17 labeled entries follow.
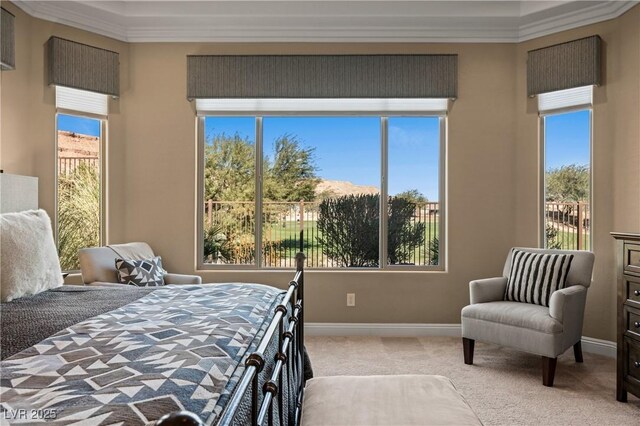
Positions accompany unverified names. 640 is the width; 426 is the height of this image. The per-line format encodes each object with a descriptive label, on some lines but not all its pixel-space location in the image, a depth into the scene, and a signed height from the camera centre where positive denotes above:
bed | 0.93 -0.41
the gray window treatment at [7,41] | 3.21 +1.28
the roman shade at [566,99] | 3.81 +1.02
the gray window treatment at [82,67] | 3.73 +1.29
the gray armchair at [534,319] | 2.99 -0.78
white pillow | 2.04 -0.23
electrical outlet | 4.19 -0.84
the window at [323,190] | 4.30 +0.22
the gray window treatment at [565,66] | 3.68 +1.29
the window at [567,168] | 3.85 +0.40
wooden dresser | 2.66 -0.64
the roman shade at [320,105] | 4.21 +1.04
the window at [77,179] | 3.88 +0.30
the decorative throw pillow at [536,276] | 3.33 -0.51
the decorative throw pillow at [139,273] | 3.35 -0.49
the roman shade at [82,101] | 3.85 +1.01
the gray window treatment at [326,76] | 4.11 +1.29
